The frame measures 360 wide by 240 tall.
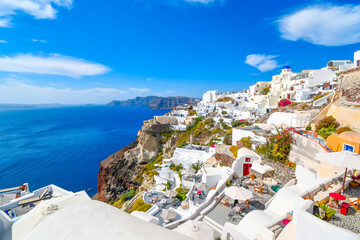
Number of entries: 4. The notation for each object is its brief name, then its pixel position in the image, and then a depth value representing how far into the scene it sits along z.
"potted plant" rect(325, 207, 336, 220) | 5.34
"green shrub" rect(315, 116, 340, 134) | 13.73
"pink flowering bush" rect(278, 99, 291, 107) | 33.28
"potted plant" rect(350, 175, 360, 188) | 6.97
